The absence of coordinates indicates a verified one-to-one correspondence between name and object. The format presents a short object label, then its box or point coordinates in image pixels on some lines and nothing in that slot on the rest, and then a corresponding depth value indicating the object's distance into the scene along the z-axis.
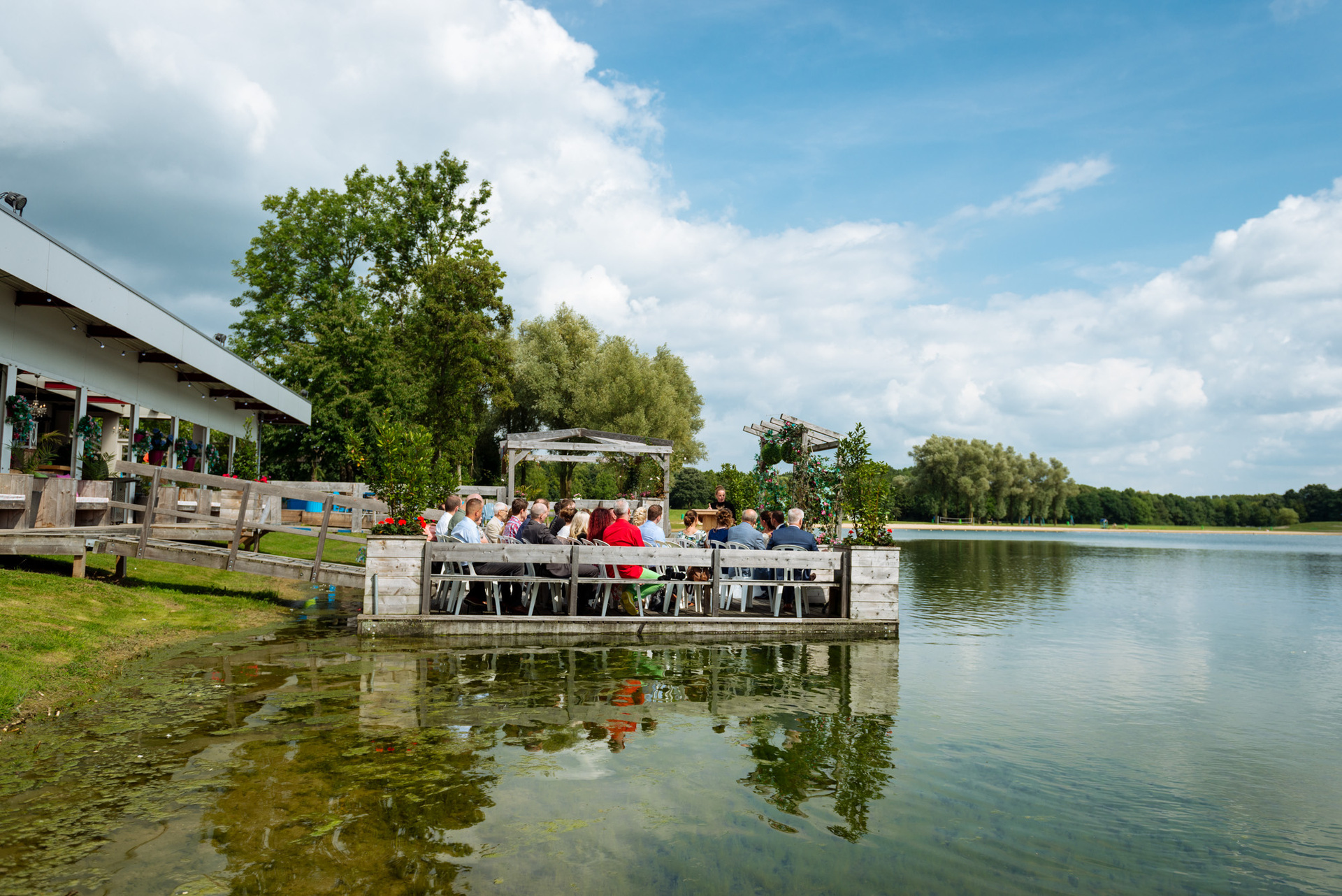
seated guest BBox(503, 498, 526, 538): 11.28
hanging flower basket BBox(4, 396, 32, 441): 12.49
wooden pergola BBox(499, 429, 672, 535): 21.44
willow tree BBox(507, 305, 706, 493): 37.66
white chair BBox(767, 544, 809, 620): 10.87
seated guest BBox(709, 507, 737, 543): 11.73
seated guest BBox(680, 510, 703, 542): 12.61
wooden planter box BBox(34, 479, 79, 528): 11.96
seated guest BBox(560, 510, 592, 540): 11.01
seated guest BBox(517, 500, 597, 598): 10.12
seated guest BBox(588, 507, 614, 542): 11.02
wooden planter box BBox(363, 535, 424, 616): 9.81
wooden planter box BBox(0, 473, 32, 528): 11.33
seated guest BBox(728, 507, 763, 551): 11.26
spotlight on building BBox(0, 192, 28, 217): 13.48
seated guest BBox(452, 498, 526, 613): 10.20
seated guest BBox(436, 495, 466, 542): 10.52
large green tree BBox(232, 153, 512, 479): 31.11
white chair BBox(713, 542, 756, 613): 10.90
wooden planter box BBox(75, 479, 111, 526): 13.11
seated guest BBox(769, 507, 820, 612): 11.09
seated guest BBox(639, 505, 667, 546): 11.36
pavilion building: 12.49
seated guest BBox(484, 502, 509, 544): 11.16
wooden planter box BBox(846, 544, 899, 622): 11.01
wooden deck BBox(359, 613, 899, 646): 9.81
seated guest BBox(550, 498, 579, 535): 11.13
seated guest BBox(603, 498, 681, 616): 10.54
